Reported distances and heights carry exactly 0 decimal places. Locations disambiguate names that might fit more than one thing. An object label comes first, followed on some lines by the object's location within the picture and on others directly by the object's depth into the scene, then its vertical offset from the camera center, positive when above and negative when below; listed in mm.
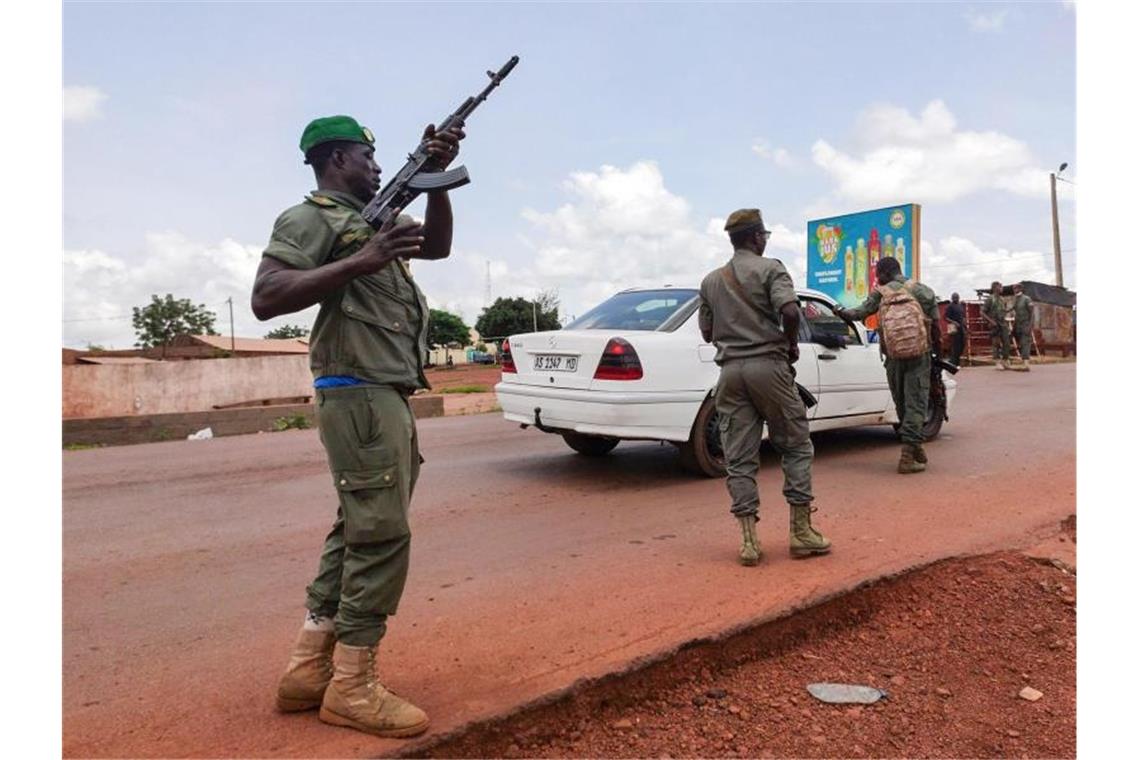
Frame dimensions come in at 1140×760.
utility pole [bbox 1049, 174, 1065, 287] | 32219 +4812
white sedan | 6055 -50
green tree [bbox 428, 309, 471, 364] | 63369 +3097
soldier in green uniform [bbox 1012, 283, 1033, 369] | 18781 +1044
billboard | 18672 +2869
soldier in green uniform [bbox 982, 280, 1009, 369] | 18422 +1130
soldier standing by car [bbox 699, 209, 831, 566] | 4234 -85
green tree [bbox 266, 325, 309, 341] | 65538 +3094
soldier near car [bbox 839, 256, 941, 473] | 6316 +204
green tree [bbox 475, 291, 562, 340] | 58875 +3654
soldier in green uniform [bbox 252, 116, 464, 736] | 2365 -86
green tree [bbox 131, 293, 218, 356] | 55375 +3425
